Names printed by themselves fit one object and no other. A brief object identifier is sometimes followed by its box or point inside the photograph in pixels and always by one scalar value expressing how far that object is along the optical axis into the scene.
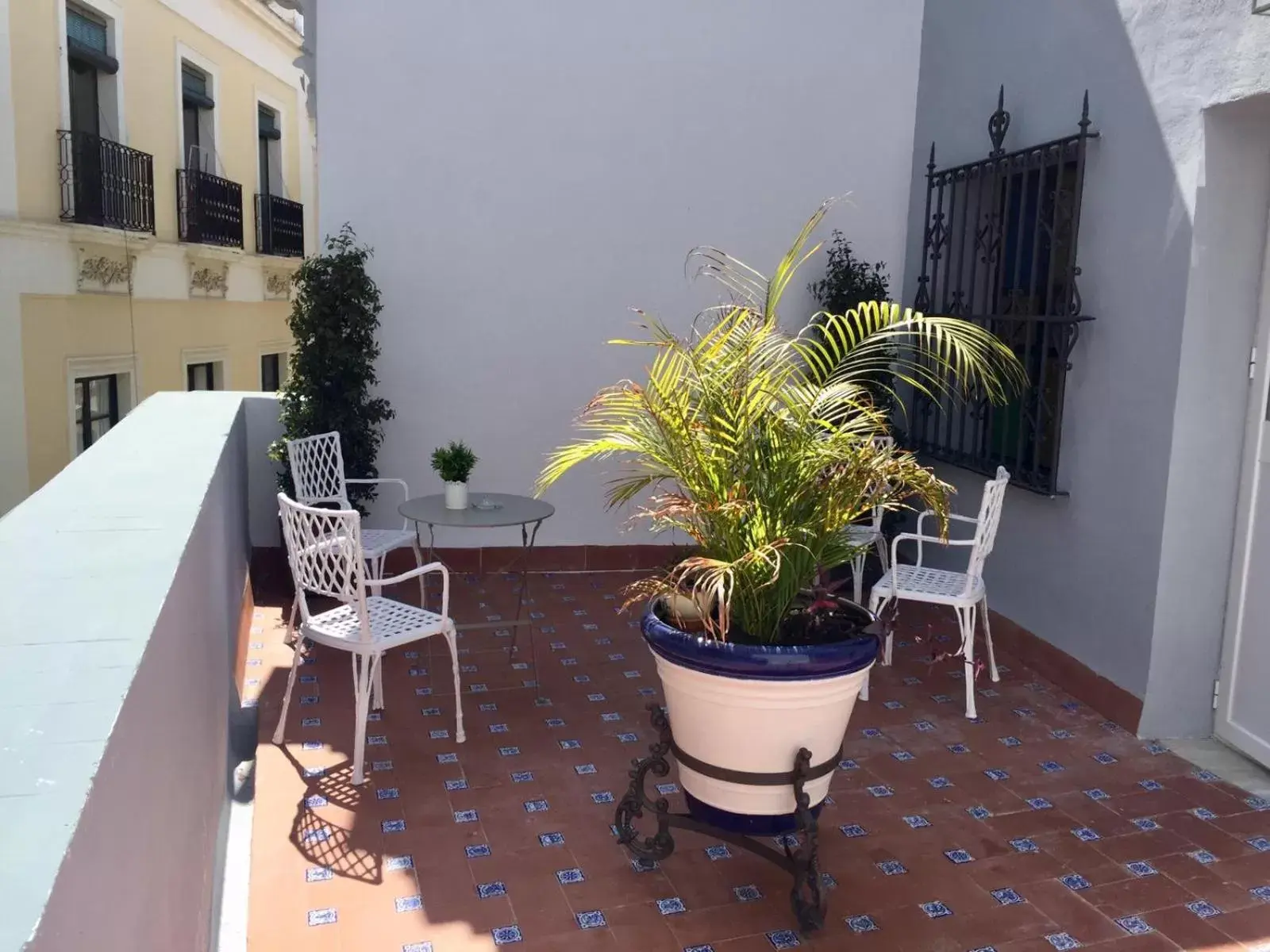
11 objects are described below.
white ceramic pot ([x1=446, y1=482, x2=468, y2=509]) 4.34
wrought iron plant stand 2.58
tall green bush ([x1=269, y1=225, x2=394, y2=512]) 5.00
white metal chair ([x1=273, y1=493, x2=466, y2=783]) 3.27
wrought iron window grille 4.18
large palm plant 2.68
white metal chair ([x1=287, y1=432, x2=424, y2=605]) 4.54
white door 3.49
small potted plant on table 4.33
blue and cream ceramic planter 2.54
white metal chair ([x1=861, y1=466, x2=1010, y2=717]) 3.94
